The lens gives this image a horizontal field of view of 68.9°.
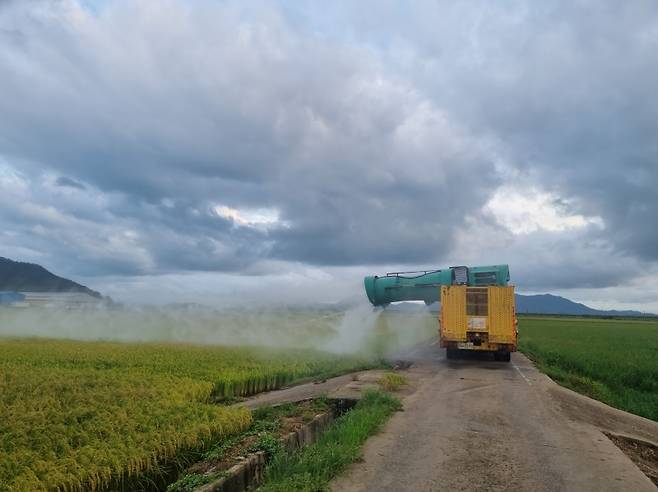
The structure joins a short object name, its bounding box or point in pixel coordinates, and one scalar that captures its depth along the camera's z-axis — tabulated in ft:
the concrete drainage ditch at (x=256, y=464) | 22.27
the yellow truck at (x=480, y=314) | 68.90
